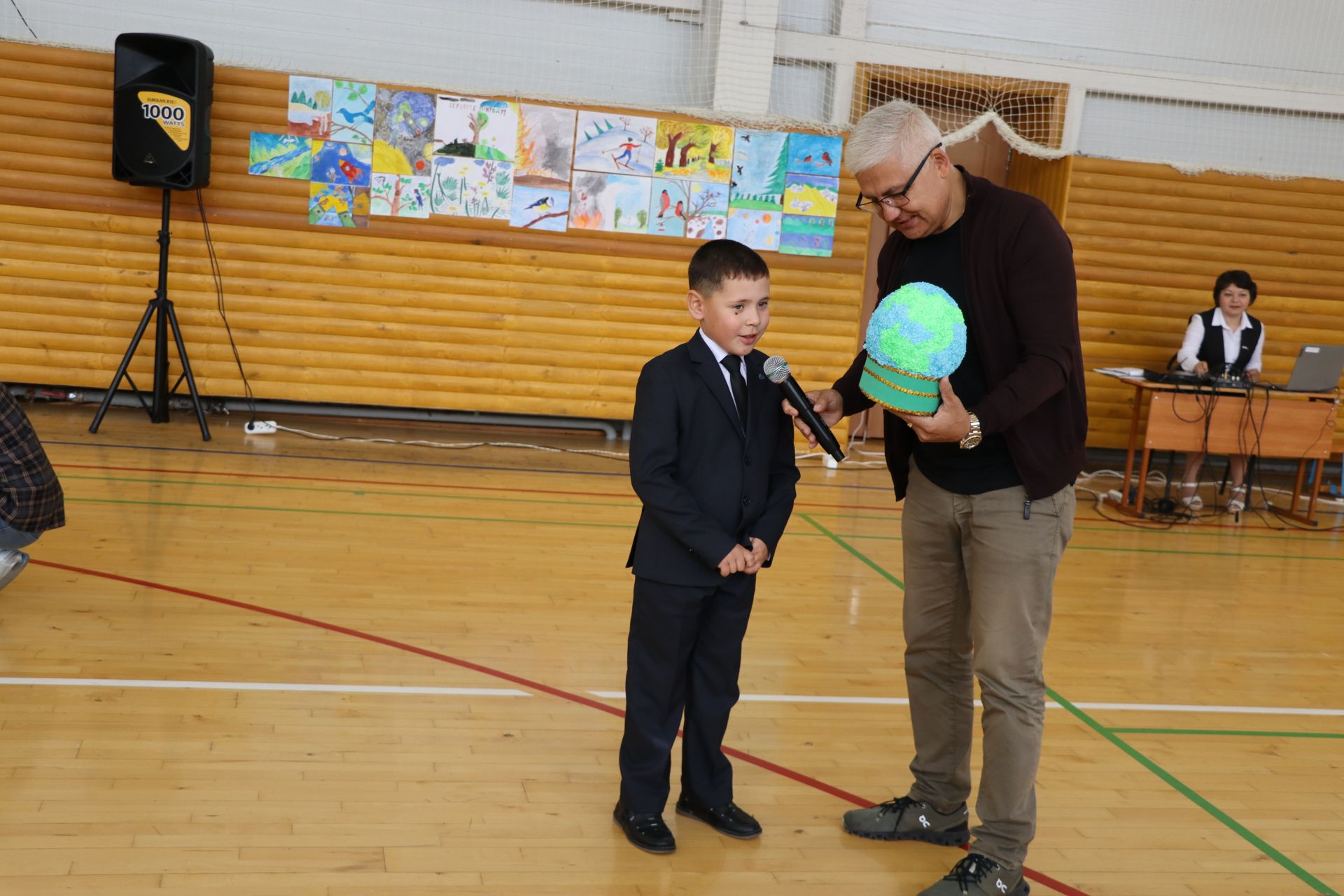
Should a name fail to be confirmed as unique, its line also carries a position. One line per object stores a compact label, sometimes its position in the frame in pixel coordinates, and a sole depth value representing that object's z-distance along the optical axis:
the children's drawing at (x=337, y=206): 7.24
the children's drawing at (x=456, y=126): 7.26
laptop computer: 6.77
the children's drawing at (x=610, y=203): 7.48
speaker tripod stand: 6.57
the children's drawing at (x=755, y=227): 7.63
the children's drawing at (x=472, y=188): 7.34
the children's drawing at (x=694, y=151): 7.46
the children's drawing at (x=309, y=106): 7.12
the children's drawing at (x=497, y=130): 7.30
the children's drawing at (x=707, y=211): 7.56
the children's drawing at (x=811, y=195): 7.65
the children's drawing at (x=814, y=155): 7.61
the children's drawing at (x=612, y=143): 7.40
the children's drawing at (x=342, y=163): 7.21
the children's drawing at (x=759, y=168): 7.55
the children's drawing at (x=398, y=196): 7.30
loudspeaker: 6.53
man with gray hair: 2.19
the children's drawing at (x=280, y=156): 7.14
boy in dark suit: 2.42
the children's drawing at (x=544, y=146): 7.35
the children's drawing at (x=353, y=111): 7.15
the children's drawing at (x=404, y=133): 7.20
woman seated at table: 6.96
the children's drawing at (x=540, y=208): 7.44
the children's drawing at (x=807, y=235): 7.72
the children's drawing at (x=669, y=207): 7.54
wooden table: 6.66
